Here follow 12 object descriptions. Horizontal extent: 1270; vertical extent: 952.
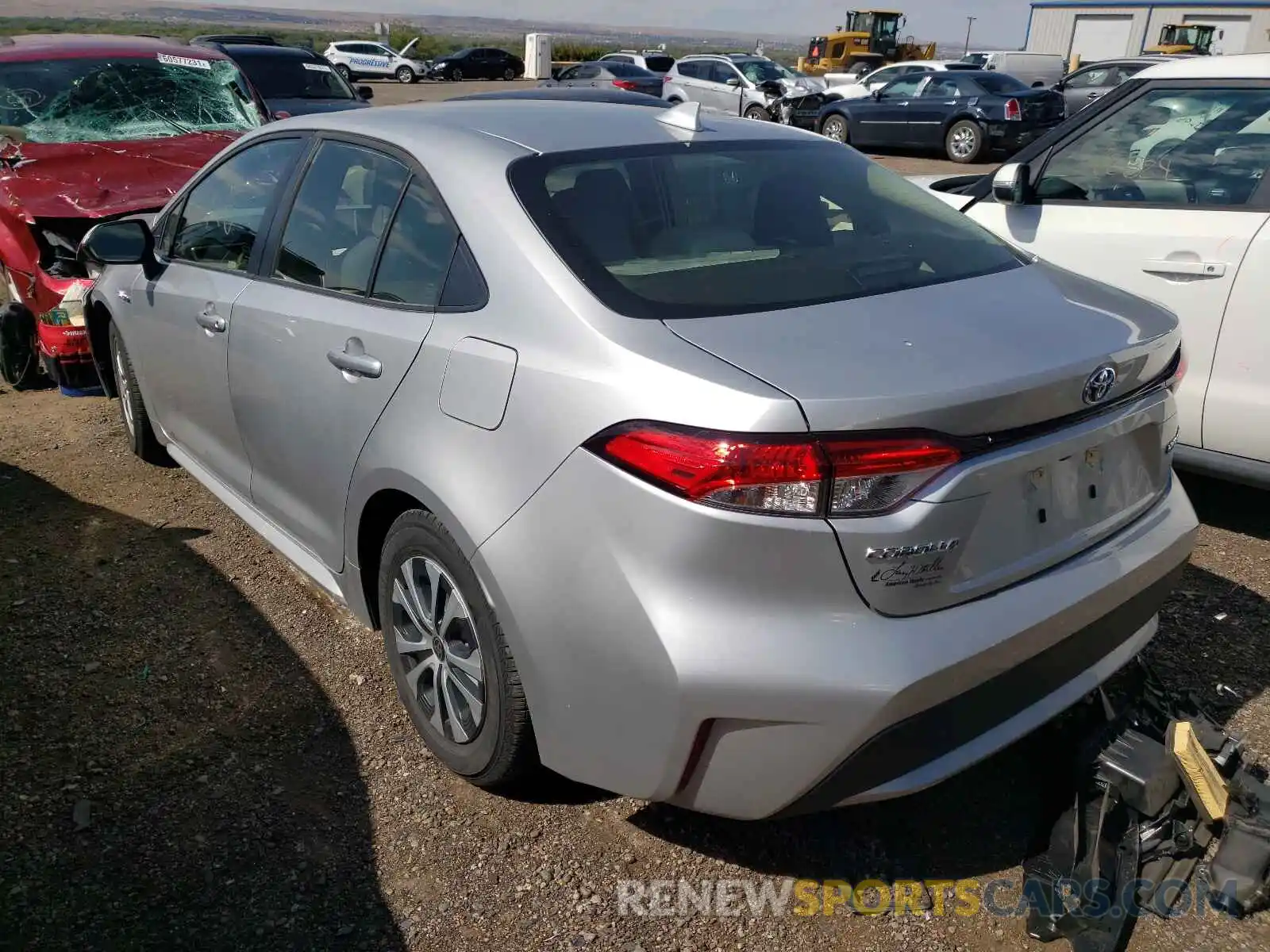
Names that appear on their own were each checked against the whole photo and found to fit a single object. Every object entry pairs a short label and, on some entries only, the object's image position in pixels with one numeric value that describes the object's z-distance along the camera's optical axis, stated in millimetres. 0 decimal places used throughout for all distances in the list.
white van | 30281
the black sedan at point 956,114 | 17094
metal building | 48438
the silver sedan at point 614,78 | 24953
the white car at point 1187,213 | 3803
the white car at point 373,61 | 43438
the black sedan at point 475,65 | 44719
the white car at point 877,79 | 21995
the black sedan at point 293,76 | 11750
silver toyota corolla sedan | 1941
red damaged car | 5500
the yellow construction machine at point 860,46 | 38094
